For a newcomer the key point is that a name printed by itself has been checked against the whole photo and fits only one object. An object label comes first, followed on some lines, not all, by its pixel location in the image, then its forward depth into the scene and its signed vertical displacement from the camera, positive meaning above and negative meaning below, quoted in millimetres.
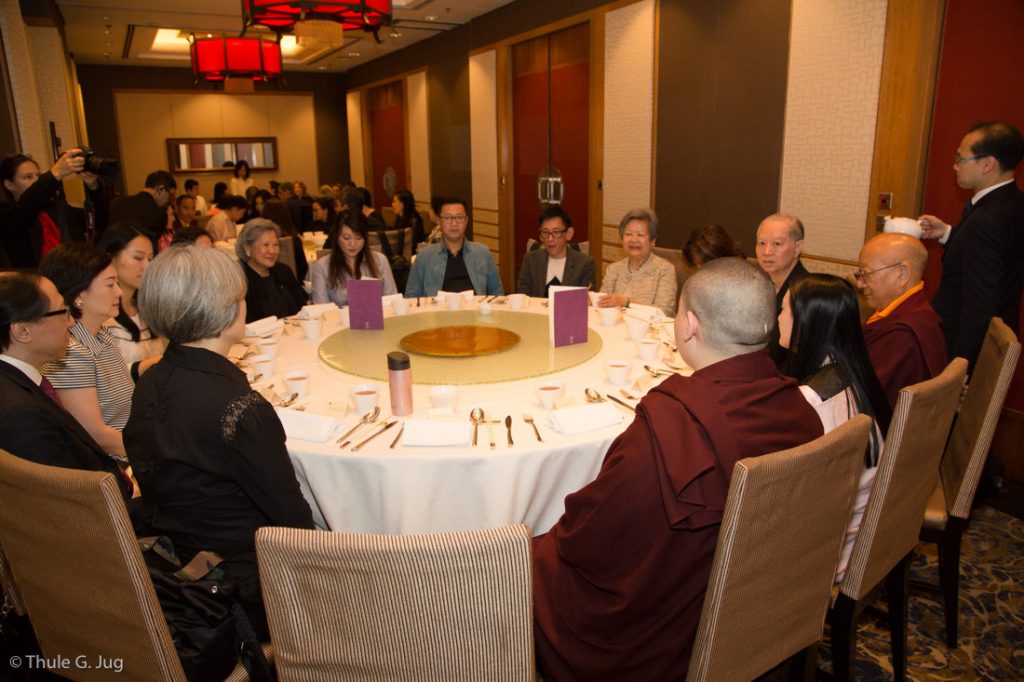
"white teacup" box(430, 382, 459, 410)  2170 -675
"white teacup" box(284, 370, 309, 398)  2307 -667
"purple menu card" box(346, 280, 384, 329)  3068 -555
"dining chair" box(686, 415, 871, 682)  1293 -757
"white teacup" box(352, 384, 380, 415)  2152 -672
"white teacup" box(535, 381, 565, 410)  2133 -661
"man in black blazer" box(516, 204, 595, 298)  4121 -522
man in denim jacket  4344 -558
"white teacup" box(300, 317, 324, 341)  2990 -630
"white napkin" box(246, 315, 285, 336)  3102 -653
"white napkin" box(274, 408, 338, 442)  1962 -694
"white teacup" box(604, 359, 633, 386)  2344 -662
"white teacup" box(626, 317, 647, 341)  2879 -631
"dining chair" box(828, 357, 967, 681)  1686 -827
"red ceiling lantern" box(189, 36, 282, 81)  6387 +1129
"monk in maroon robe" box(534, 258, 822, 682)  1389 -652
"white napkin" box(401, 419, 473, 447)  1908 -701
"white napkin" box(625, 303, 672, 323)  3270 -663
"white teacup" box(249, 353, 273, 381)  2461 -652
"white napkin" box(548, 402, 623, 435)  1984 -696
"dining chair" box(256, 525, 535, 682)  1062 -674
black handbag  1462 -910
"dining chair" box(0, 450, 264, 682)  1319 -768
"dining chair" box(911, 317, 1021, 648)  2004 -882
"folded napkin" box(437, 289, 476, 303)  3762 -644
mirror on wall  12203 +477
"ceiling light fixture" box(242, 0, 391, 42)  3189 +779
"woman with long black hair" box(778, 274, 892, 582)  1874 -527
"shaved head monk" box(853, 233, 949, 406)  2246 -498
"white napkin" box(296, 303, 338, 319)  3336 -636
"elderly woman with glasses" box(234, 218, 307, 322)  3805 -487
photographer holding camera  3516 -115
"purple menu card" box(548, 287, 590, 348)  2738 -549
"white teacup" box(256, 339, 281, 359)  2662 -639
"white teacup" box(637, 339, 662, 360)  2588 -645
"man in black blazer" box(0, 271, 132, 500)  1654 -497
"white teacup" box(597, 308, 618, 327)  3174 -641
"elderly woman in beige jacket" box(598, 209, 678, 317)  3814 -531
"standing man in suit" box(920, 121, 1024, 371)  2881 -287
